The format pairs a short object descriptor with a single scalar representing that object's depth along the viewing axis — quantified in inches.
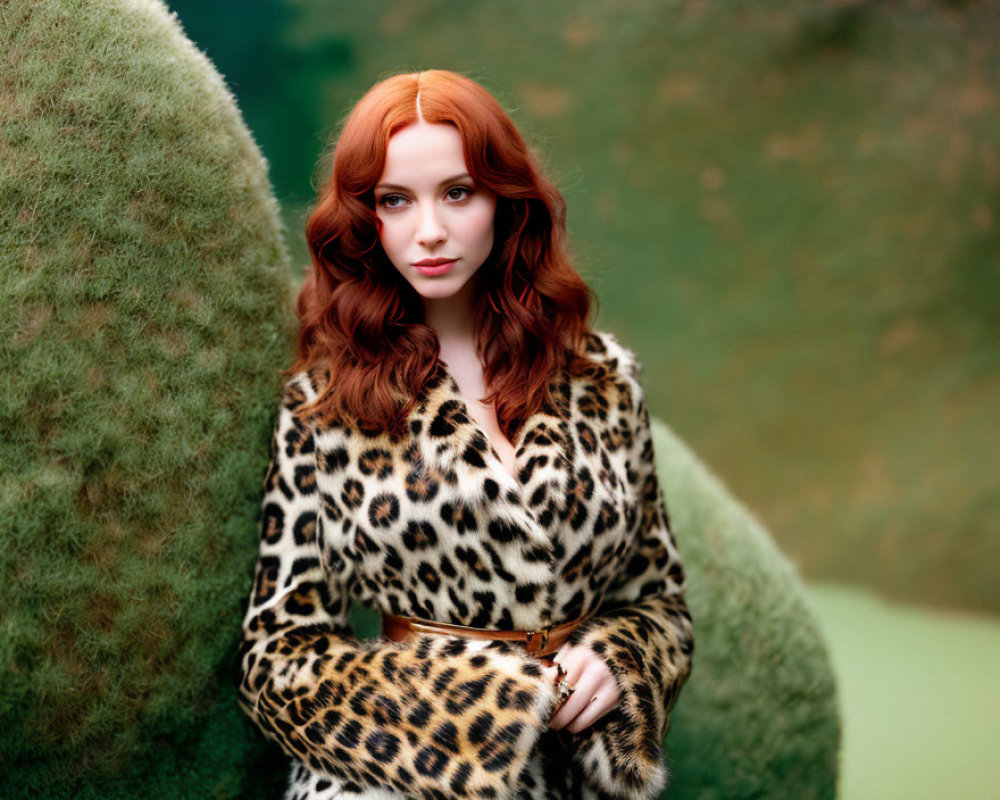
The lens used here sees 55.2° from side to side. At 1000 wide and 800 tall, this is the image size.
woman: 45.5
